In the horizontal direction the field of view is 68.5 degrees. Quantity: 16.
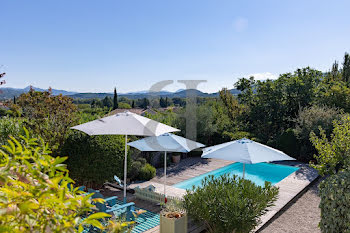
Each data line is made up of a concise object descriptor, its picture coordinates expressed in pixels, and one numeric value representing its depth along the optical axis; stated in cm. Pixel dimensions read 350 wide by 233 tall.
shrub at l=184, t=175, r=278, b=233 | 488
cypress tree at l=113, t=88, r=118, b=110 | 5903
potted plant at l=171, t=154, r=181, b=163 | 1359
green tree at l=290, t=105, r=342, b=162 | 1363
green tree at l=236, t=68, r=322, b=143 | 1697
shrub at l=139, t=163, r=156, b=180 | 1048
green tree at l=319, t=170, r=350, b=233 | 424
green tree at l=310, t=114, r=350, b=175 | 689
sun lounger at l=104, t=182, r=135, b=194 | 876
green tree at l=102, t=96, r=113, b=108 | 7150
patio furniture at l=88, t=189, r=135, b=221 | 584
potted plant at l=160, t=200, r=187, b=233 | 523
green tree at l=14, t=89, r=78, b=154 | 884
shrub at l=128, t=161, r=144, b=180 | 1029
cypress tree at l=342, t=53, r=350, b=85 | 2578
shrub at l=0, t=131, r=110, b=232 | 121
